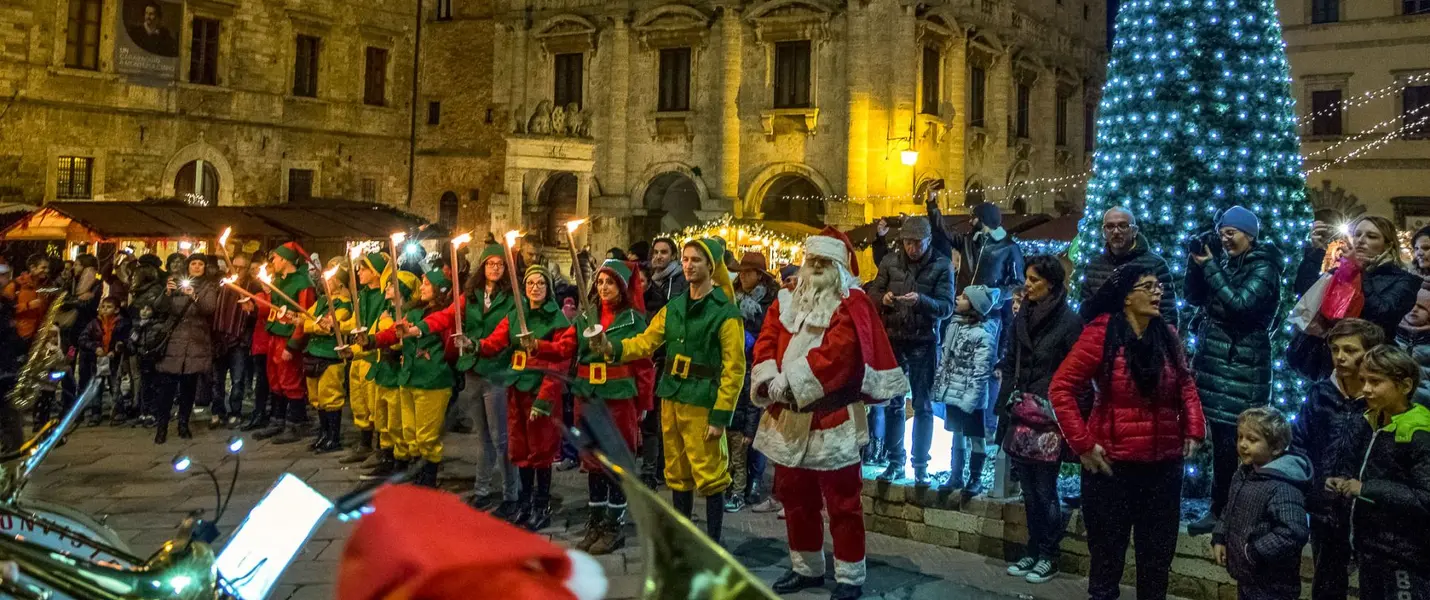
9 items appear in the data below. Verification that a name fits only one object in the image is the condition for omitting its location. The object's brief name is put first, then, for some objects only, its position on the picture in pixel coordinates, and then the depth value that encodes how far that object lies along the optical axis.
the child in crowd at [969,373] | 7.31
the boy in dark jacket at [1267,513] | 4.42
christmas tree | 7.93
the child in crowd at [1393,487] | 4.18
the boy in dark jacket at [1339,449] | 4.53
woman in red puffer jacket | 5.08
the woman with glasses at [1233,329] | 6.20
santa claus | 5.67
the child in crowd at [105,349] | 11.99
